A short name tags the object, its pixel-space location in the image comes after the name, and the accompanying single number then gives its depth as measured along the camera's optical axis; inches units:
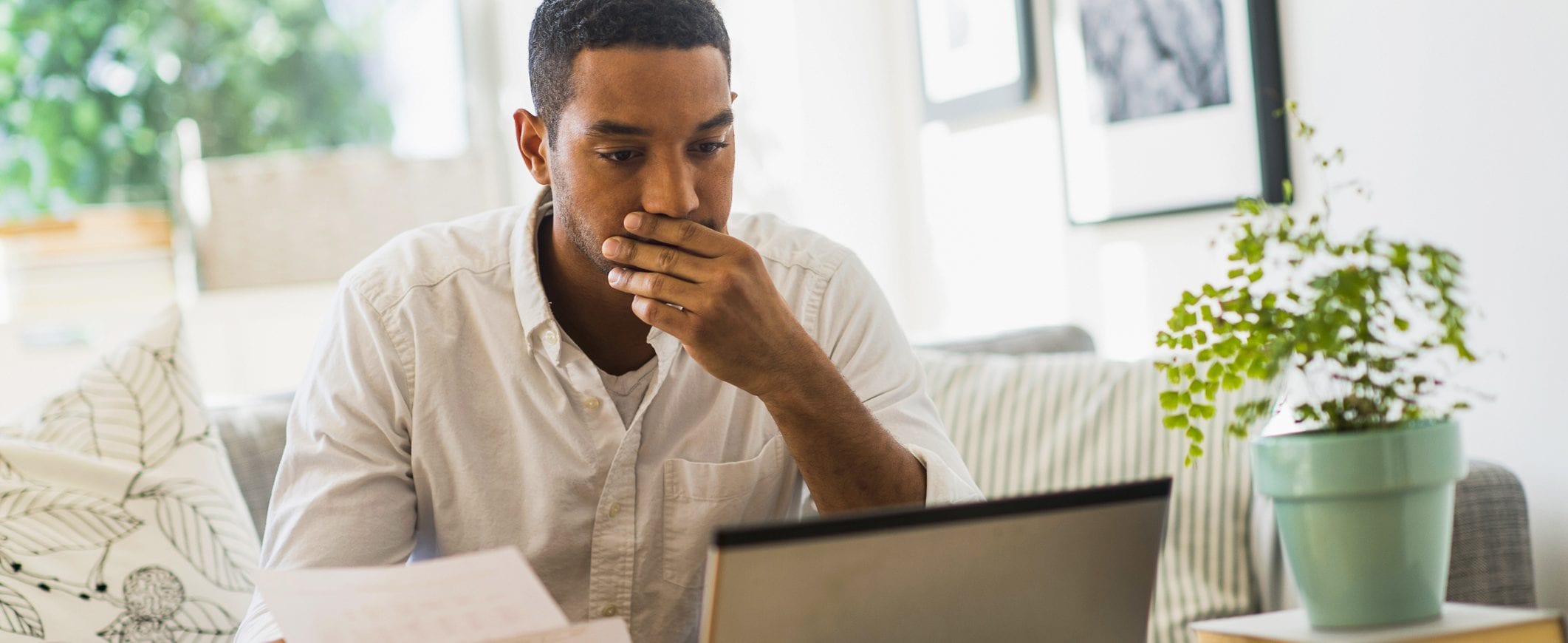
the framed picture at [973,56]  109.3
